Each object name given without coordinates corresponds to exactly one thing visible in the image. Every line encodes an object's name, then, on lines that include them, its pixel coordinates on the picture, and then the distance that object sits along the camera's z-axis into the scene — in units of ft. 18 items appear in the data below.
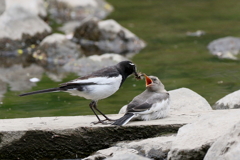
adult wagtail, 22.63
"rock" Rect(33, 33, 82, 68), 46.78
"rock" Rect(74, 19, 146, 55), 50.60
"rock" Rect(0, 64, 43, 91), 36.86
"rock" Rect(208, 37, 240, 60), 45.70
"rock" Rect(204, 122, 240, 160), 16.89
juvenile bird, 22.60
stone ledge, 21.83
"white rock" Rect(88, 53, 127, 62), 42.79
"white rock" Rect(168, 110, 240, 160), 18.98
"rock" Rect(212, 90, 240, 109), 26.71
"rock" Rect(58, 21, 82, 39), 55.56
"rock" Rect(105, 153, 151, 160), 18.93
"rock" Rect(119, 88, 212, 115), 26.40
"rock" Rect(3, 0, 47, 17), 54.19
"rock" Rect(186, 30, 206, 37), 53.42
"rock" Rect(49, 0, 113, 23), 68.13
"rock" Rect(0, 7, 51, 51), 50.34
